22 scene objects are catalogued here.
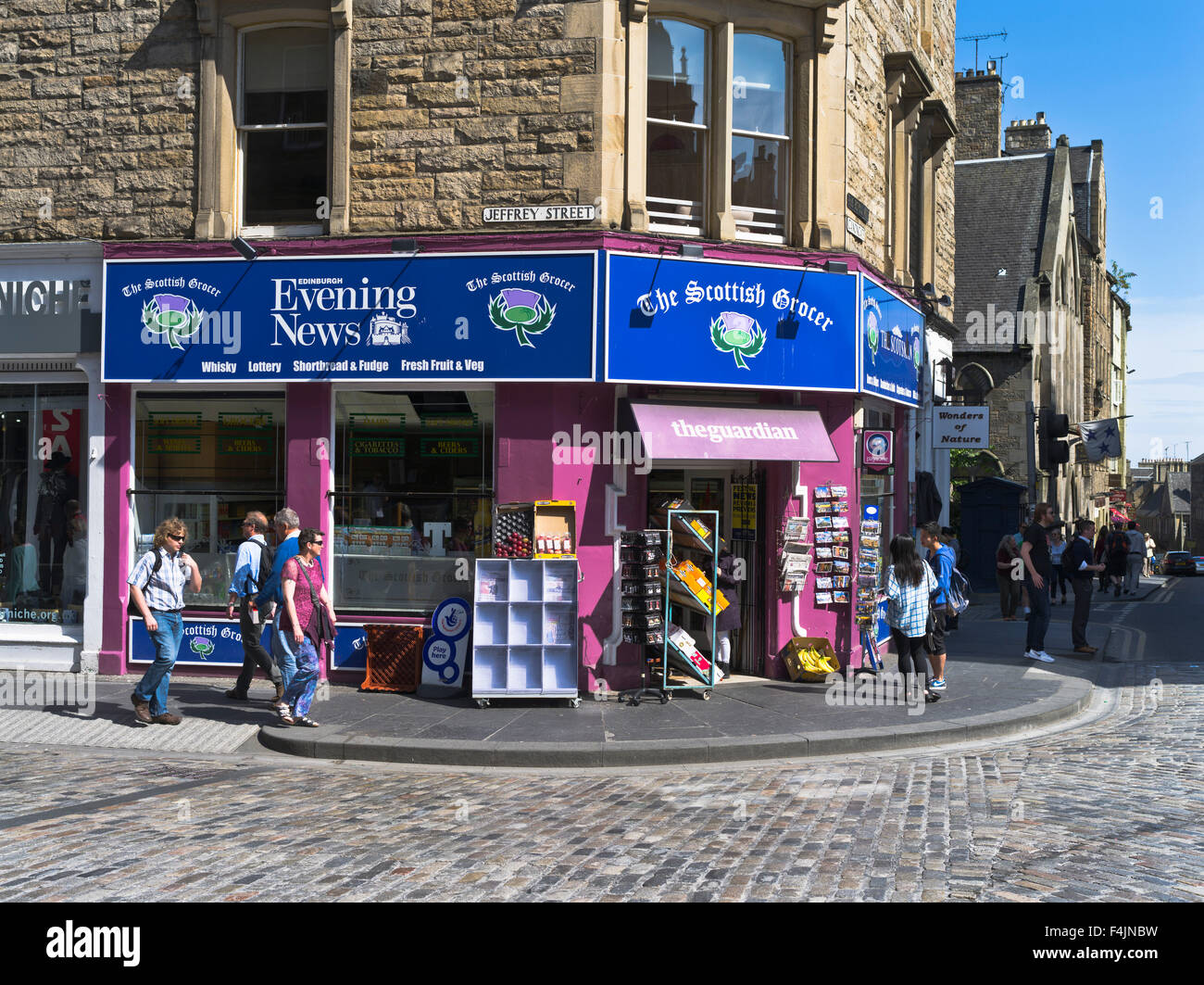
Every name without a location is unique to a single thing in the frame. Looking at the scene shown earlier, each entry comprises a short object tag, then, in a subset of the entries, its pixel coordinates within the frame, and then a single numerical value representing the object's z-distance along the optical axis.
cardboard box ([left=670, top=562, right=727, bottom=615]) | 11.62
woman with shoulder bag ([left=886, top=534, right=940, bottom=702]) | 11.62
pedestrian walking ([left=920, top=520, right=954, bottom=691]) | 11.99
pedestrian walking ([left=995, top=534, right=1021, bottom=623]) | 21.45
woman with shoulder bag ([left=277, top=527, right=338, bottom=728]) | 10.12
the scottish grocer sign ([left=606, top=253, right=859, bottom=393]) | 11.61
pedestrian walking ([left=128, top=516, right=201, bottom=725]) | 10.22
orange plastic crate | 11.88
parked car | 59.03
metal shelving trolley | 11.48
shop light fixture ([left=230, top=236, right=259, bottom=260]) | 12.02
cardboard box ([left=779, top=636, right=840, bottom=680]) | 12.52
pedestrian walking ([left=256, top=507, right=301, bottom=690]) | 10.23
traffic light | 29.62
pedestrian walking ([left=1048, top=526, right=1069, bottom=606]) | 26.56
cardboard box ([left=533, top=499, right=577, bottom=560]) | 11.55
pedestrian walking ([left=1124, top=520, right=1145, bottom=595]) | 31.92
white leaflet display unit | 11.16
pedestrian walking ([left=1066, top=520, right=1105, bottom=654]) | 15.51
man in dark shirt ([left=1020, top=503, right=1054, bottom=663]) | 14.63
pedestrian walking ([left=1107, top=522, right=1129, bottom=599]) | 30.78
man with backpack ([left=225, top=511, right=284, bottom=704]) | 11.21
